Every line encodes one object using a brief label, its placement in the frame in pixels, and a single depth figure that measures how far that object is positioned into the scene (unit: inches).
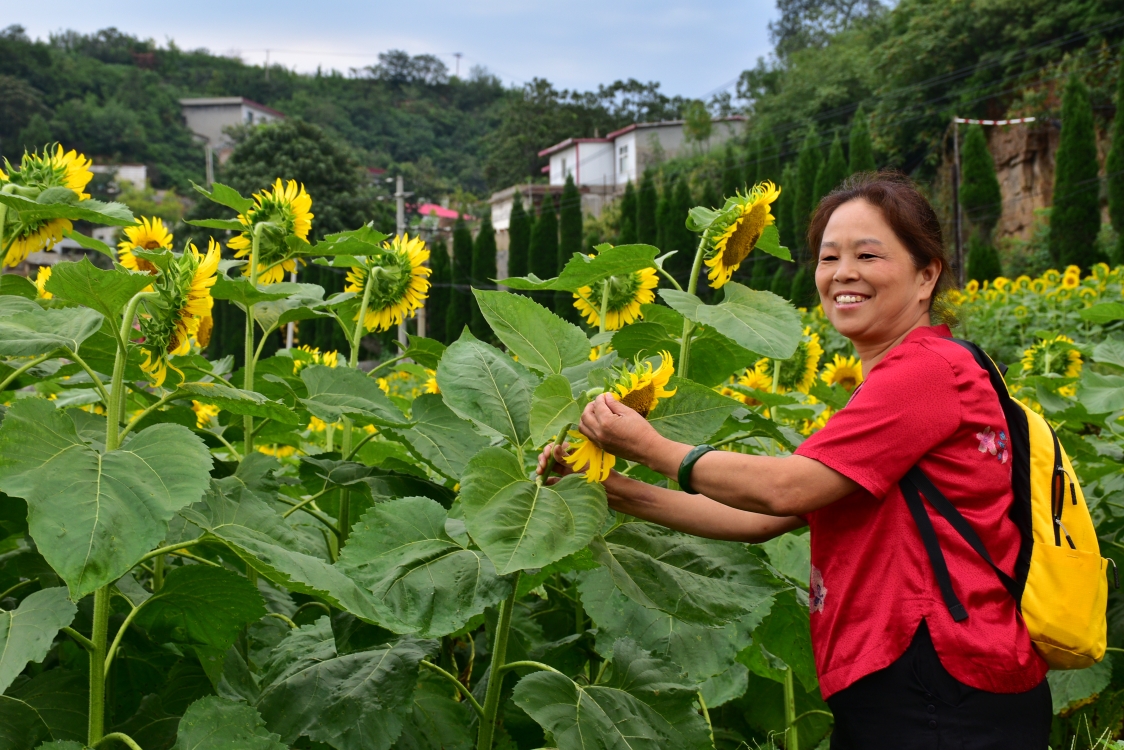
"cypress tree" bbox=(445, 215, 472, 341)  997.2
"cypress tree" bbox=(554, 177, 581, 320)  962.1
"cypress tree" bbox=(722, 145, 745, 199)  914.7
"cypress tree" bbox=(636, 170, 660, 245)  945.5
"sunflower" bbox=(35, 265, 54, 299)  82.2
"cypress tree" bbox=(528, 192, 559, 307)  1000.2
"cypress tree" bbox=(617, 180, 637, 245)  882.6
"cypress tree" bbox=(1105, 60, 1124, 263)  605.9
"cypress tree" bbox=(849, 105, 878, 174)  825.5
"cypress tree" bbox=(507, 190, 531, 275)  1035.3
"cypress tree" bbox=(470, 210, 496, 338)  1063.0
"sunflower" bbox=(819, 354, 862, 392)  137.7
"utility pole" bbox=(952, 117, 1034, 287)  845.2
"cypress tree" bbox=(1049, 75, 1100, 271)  656.4
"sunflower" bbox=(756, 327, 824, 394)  128.4
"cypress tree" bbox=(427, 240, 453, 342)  1050.1
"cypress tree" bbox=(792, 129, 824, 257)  846.5
